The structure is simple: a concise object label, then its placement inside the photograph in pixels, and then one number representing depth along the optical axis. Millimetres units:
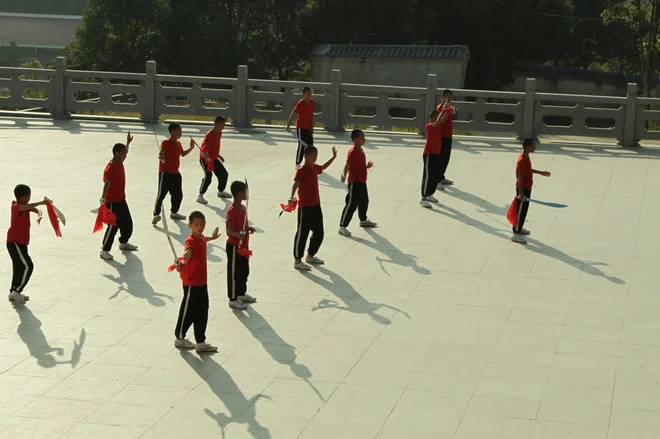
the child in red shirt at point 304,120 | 19281
